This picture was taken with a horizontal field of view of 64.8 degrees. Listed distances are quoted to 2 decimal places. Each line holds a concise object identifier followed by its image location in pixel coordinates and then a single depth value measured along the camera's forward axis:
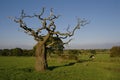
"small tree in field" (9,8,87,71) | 13.20
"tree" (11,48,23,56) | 46.17
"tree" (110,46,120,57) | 36.35
